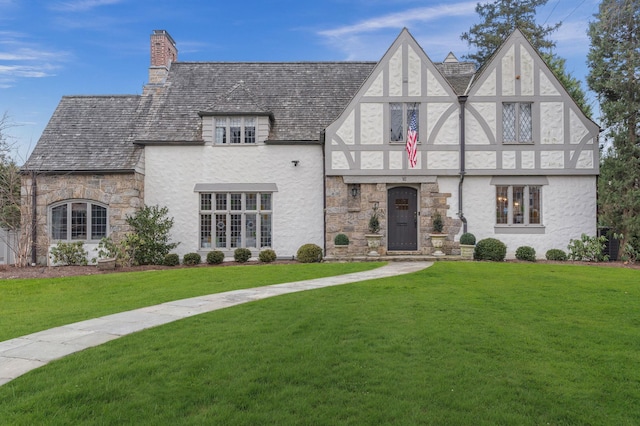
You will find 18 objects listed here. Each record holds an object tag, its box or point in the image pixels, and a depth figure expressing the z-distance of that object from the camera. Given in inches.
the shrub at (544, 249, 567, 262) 587.2
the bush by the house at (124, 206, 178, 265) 578.2
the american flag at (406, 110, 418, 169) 584.4
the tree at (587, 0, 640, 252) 574.6
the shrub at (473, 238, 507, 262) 579.8
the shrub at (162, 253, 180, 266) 588.4
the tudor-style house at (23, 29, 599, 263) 611.2
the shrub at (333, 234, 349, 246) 587.5
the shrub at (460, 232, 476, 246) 577.0
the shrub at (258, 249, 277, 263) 594.2
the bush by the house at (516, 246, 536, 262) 588.7
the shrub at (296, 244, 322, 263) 587.2
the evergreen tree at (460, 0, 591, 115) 1168.2
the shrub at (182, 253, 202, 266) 593.3
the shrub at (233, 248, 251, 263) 593.0
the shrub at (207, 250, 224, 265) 585.9
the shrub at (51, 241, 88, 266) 591.8
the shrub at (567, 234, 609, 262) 586.2
